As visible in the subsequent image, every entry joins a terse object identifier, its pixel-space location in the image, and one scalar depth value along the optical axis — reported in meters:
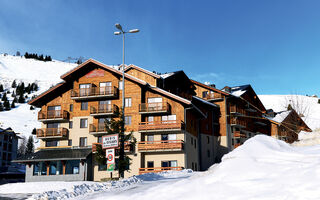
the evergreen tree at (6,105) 148.75
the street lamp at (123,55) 25.50
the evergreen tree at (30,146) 114.35
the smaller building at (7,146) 90.15
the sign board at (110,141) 19.08
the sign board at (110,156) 18.58
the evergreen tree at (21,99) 162.18
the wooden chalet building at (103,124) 41.72
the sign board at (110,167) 18.46
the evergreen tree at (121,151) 25.78
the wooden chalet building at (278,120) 62.78
